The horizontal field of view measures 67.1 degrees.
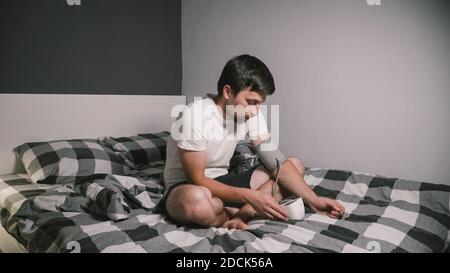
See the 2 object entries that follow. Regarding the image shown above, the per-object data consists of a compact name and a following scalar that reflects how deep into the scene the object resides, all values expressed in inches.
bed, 40.9
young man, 47.2
